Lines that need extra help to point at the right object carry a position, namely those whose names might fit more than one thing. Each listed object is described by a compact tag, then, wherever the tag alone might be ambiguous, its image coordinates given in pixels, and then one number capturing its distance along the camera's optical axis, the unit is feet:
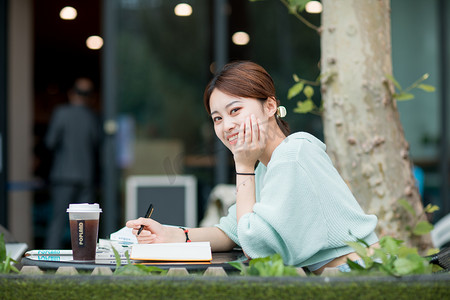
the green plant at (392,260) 6.26
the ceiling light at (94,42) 38.58
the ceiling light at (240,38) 32.82
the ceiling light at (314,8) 17.15
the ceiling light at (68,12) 37.95
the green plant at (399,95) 12.77
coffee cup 8.55
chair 23.88
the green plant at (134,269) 6.50
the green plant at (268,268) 6.36
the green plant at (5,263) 6.77
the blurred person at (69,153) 34.13
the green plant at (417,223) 12.75
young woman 7.93
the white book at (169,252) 8.27
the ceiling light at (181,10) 34.00
